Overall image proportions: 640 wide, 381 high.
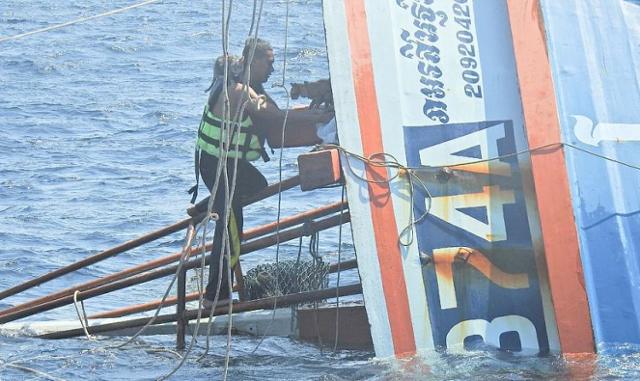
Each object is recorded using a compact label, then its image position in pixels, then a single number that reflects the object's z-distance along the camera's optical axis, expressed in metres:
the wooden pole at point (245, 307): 16.34
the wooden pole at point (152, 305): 19.72
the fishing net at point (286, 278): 18.45
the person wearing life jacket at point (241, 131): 16.72
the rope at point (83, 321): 19.02
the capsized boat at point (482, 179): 15.27
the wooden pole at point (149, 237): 17.99
